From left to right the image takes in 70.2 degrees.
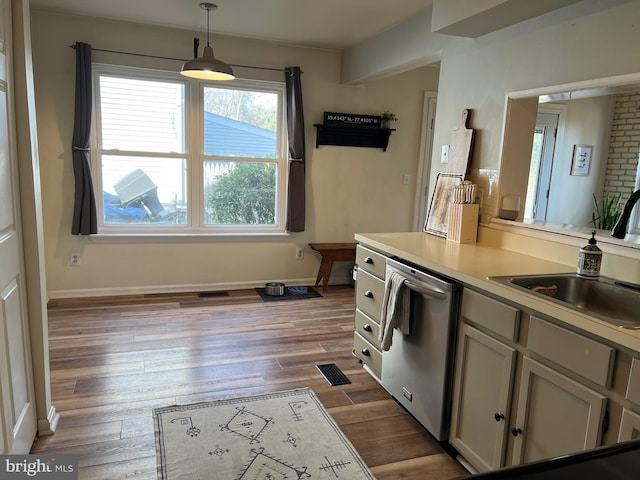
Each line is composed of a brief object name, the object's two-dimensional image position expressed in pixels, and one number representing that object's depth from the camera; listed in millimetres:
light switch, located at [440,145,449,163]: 3043
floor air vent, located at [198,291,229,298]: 4418
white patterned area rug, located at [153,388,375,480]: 1939
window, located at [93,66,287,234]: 4098
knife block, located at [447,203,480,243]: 2650
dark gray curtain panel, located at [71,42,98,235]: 3771
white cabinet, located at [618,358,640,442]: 1272
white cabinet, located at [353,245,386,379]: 2695
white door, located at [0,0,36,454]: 1705
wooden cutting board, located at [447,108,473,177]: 2783
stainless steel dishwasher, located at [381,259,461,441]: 2045
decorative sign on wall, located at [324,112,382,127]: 4617
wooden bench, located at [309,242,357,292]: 4654
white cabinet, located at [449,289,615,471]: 1431
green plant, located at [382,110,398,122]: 4766
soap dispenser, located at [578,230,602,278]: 1892
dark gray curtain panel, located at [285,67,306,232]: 4391
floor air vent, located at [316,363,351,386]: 2781
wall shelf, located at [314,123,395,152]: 4629
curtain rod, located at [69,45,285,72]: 3885
